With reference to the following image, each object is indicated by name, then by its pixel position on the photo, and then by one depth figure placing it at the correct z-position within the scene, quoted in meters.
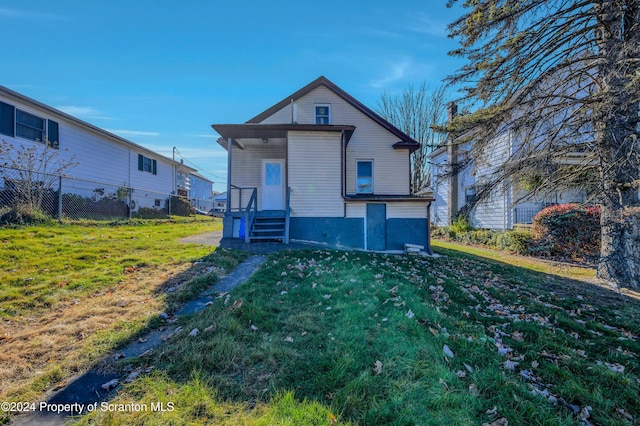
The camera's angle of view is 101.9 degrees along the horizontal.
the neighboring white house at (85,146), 10.77
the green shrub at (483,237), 13.92
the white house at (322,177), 10.73
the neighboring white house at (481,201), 7.32
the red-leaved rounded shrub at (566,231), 9.99
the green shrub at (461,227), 16.72
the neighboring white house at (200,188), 33.00
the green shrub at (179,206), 19.86
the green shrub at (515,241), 11.84
